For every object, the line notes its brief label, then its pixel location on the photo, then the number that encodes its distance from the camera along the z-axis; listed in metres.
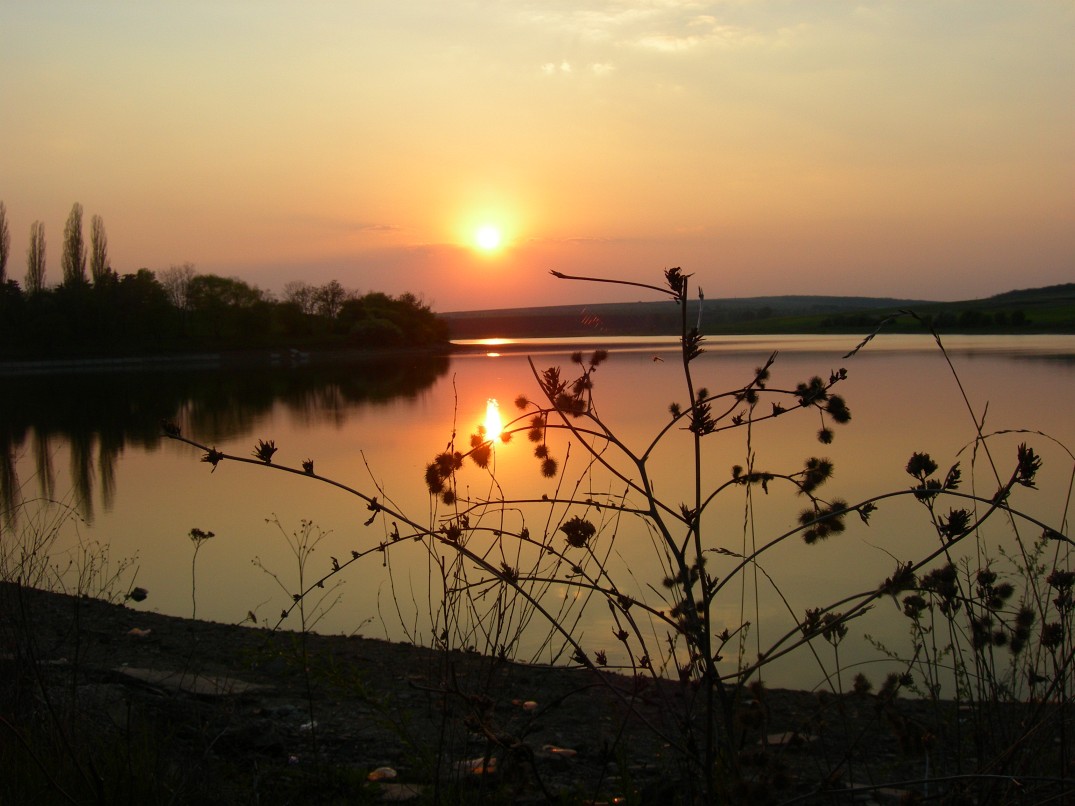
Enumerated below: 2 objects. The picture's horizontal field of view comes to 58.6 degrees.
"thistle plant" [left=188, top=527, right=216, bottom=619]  3.10
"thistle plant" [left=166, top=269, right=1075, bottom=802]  1.72
